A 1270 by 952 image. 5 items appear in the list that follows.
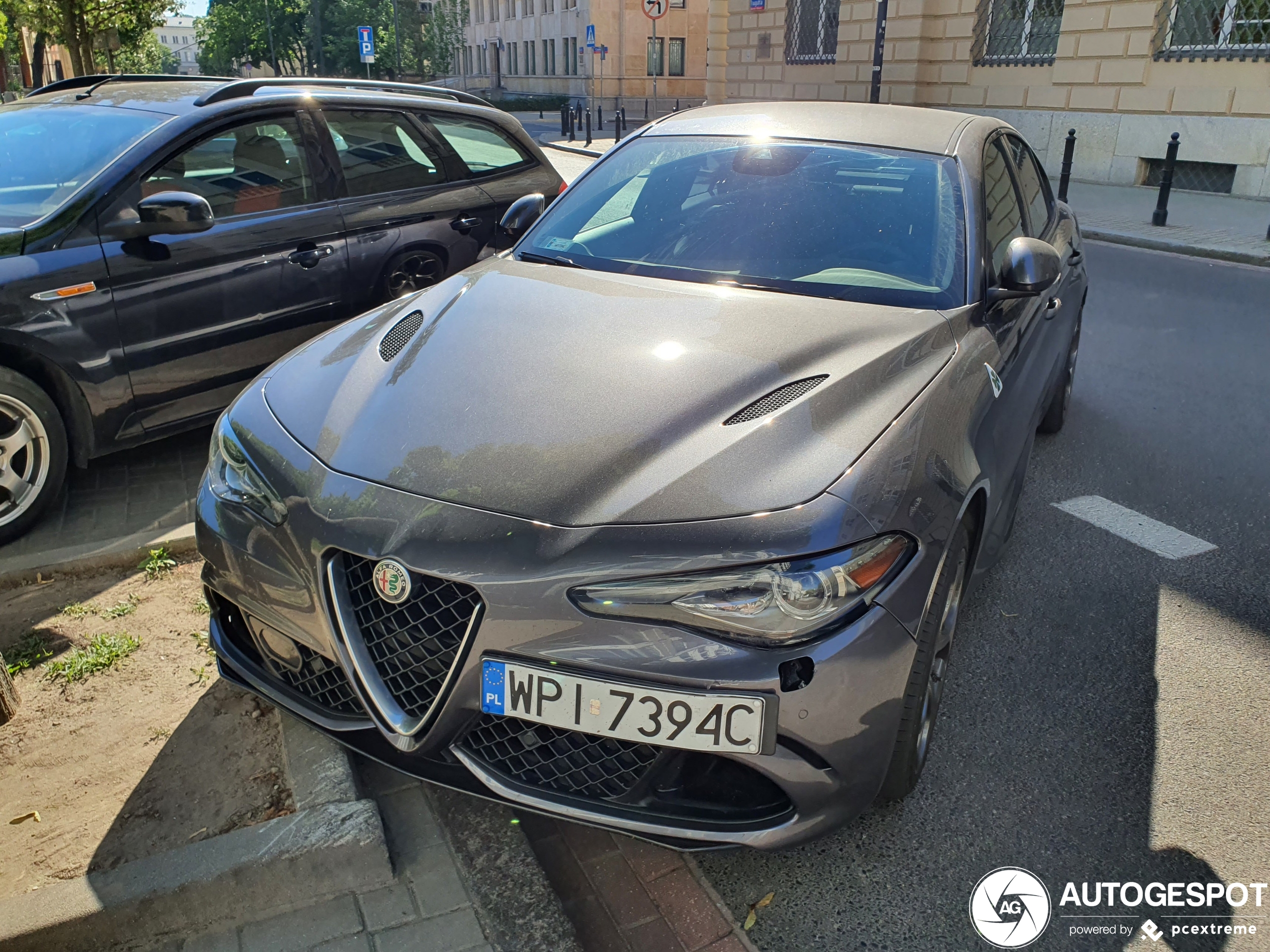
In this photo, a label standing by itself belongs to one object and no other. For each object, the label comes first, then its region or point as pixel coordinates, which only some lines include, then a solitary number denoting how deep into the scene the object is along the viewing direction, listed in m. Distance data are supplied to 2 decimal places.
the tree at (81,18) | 23.48
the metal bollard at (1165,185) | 12.09
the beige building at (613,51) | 53.59
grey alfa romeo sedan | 1.92
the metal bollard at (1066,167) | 13.60
